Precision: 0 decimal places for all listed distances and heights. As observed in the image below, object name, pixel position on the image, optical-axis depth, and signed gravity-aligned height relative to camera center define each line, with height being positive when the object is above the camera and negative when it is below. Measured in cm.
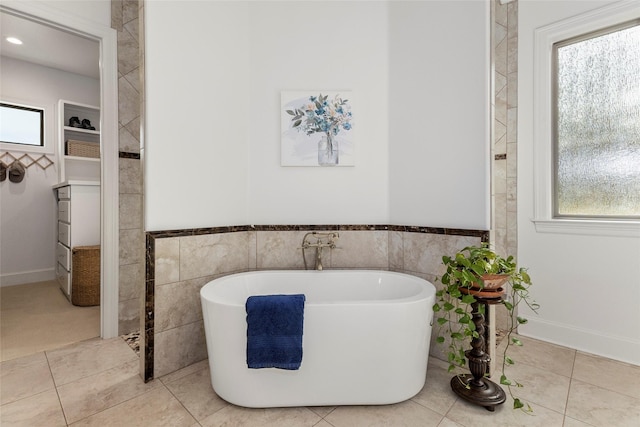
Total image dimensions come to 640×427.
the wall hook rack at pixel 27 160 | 364 +64
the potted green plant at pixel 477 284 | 153 -38
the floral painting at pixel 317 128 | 234 +63
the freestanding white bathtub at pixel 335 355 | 152 -74
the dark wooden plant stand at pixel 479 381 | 157 -93
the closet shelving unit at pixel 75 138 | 387 +97
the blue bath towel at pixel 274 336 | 148 -61
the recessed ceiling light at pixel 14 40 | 323 +184
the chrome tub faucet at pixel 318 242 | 226 -24
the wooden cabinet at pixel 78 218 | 312 -7
